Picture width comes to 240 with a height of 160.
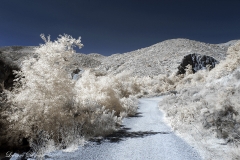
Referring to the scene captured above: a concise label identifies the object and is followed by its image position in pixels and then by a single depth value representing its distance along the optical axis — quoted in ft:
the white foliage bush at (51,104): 23.72
